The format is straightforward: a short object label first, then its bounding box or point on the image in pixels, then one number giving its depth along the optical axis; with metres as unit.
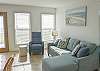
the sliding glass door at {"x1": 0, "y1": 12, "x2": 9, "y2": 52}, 6.41
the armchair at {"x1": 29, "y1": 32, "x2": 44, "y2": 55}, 6.02
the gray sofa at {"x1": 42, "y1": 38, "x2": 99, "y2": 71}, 3.39
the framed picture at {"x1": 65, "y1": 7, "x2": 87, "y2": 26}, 5.10
